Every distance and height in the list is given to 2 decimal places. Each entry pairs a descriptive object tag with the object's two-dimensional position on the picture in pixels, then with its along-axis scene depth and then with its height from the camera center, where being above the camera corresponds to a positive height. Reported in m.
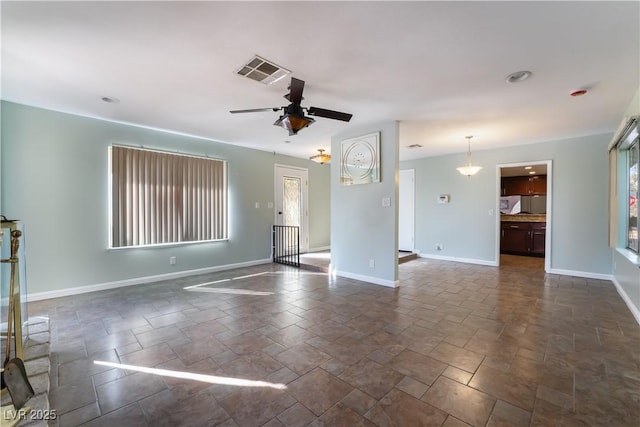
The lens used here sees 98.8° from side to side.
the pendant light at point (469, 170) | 5.37 +0.78
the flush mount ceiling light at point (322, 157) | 5.49 +1.05
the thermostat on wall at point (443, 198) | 6.50 +0.27
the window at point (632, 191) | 3.54 +0.25
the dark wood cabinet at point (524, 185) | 7.61 +0.69
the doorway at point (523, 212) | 7.18 -0.08
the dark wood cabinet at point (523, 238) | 7.14 -0.77
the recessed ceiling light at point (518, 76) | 2.66 +1.32
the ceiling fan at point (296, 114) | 2.71 +0.98
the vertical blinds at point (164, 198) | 4.26 +0.19
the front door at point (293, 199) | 6.53 +0.26
